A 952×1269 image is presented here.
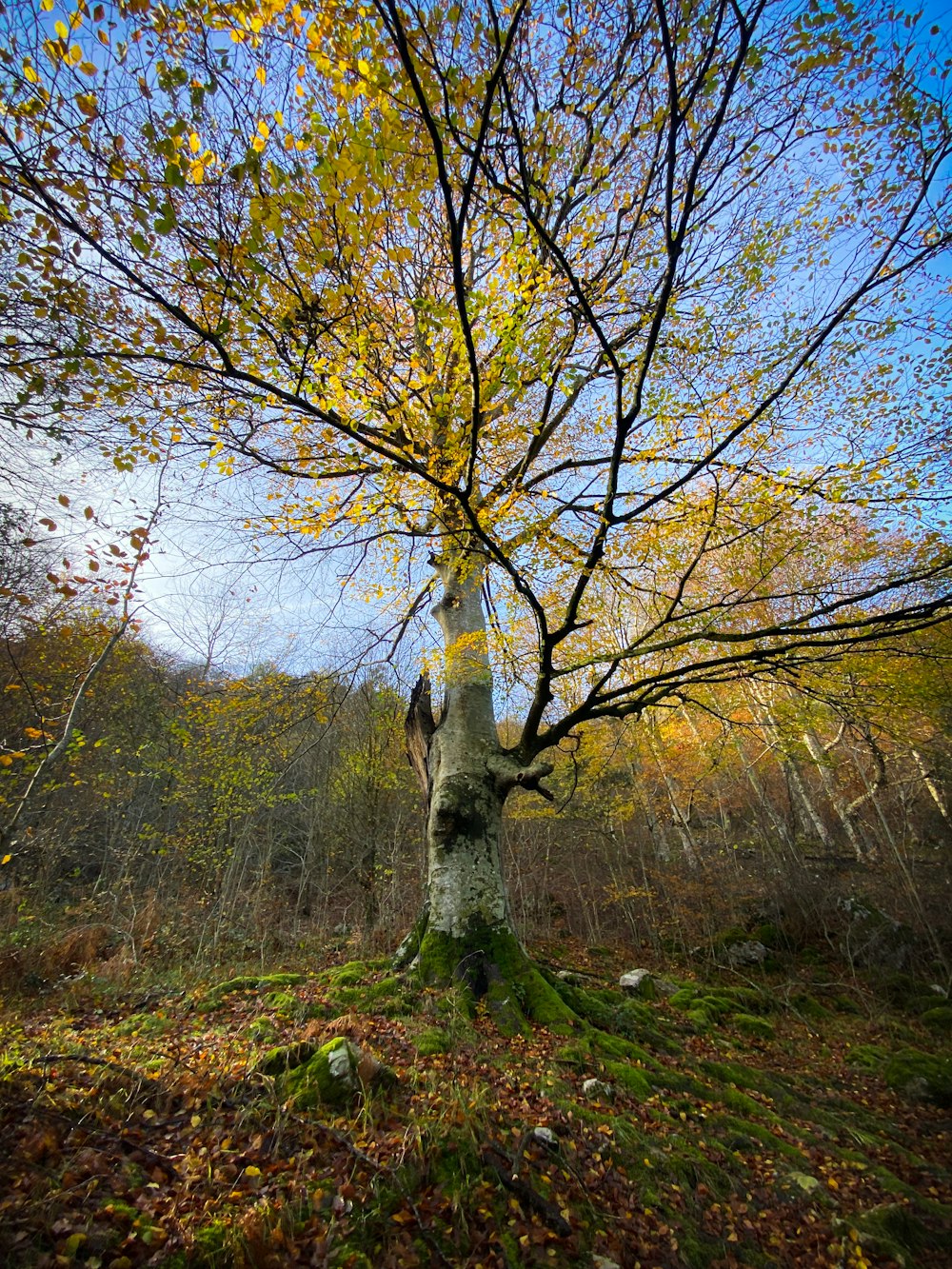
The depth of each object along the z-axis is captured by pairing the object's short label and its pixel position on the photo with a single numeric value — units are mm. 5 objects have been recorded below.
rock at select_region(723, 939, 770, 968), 8172
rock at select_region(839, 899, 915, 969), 7562
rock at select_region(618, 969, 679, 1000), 5719
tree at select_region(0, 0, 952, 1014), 2279
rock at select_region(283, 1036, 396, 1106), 2430
